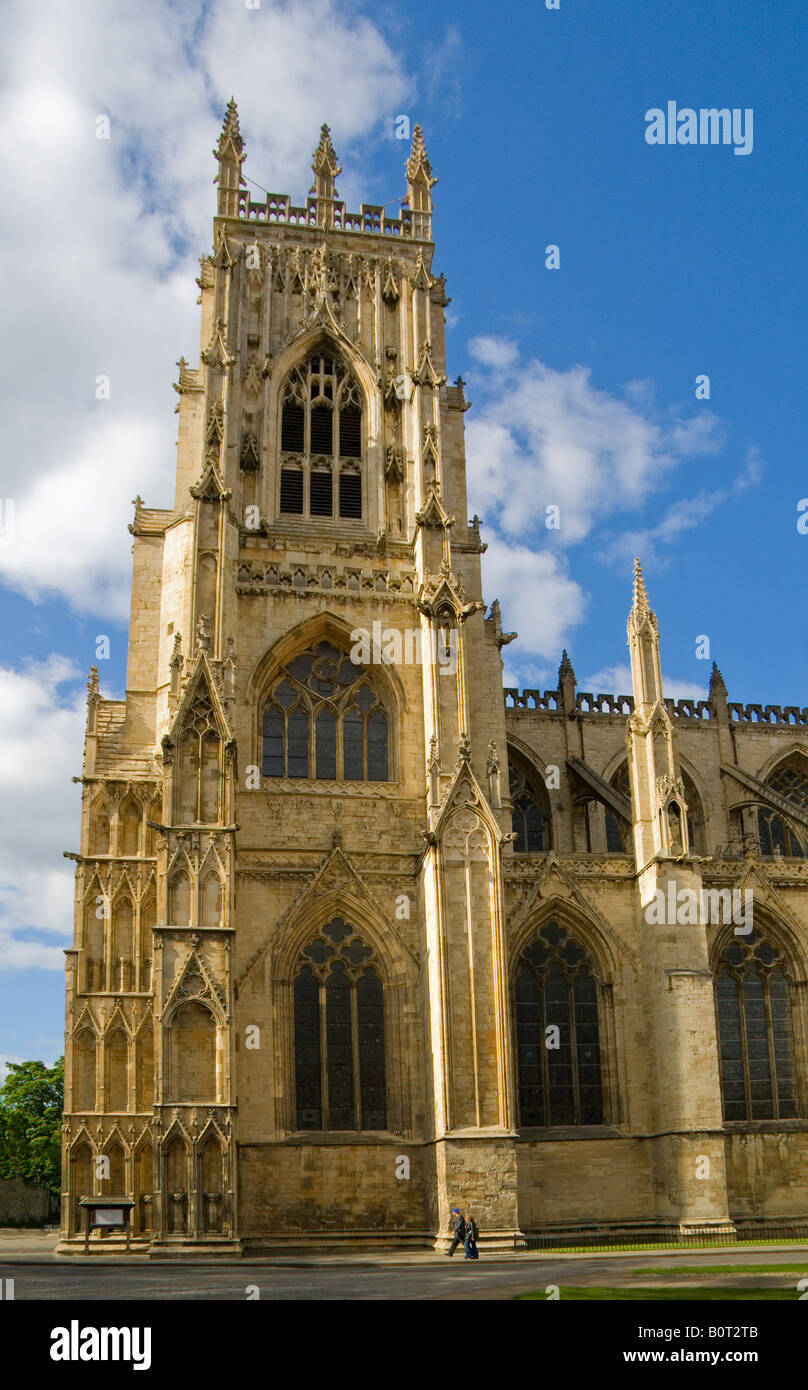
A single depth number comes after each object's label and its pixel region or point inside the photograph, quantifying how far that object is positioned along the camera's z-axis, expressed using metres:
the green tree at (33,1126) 55.06
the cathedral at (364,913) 26.48
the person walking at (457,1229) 23.98
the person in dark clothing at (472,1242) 23.38
